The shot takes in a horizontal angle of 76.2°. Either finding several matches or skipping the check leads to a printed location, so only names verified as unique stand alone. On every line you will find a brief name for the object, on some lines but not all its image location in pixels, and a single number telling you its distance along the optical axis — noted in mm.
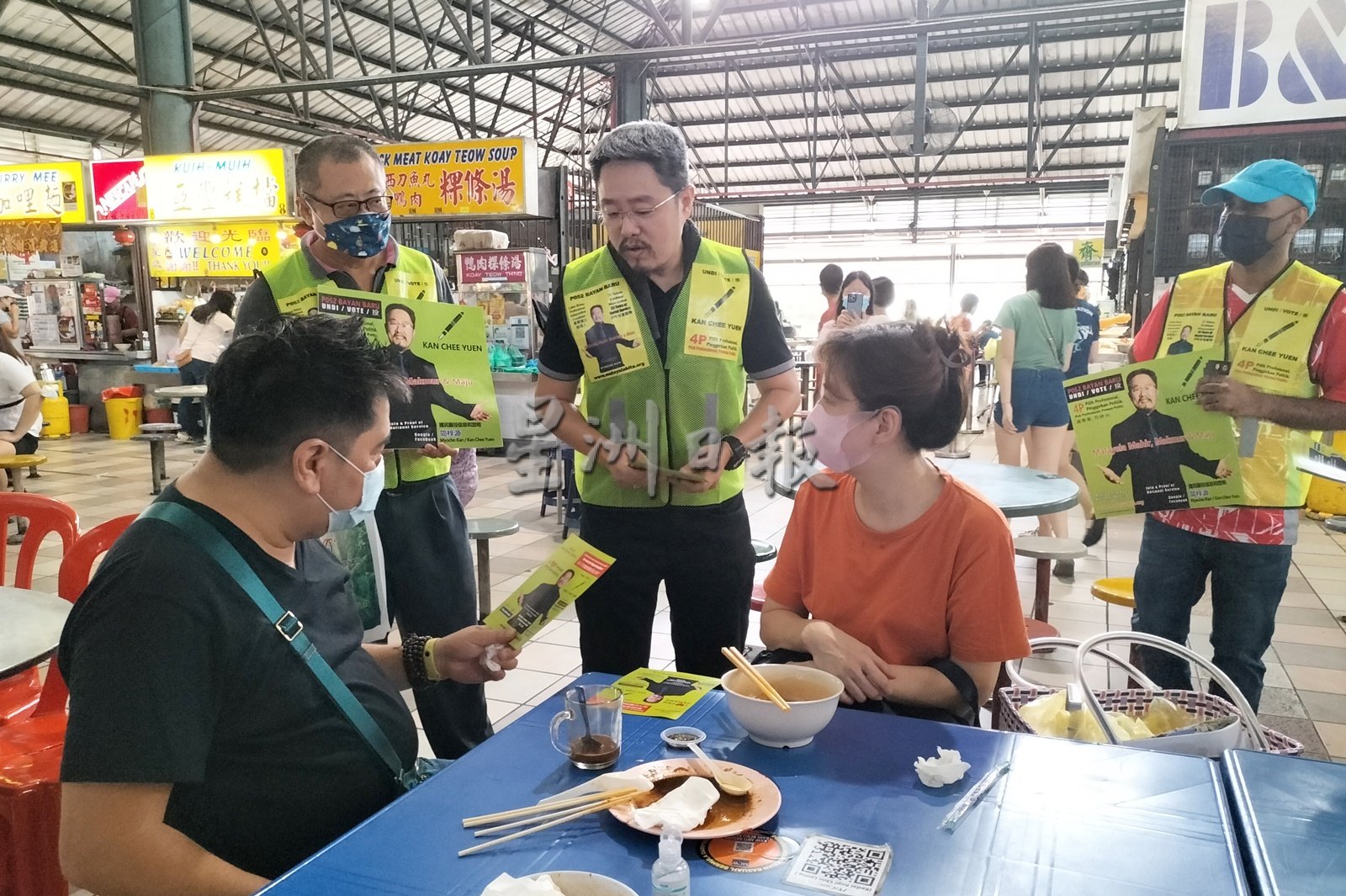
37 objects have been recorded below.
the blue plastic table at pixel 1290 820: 923
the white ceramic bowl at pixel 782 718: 1218
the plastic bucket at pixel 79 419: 10422
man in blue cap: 2023
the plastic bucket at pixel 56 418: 9891
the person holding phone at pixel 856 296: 5734
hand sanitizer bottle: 878
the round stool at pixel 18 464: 5361
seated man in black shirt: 953
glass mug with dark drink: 1205
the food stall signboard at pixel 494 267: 7891
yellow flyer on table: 1377
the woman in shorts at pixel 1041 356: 4527
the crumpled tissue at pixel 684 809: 1021
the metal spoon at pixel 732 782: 1097
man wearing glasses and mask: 2047
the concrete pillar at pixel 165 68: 7758
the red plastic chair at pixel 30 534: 2248
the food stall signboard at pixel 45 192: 9211
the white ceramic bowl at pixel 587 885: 866
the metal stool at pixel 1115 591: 3102
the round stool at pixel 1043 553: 3466
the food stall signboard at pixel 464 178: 7883
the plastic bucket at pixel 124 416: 9930
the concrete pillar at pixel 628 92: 11586
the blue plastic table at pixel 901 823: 944
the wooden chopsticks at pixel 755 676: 1241
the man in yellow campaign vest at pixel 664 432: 2033
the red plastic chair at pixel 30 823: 1715
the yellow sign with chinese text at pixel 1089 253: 12594
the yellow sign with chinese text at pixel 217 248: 8938
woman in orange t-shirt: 1542
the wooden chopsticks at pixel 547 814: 1037
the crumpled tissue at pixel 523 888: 855
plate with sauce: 1024
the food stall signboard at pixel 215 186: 8375
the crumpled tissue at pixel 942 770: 1130
